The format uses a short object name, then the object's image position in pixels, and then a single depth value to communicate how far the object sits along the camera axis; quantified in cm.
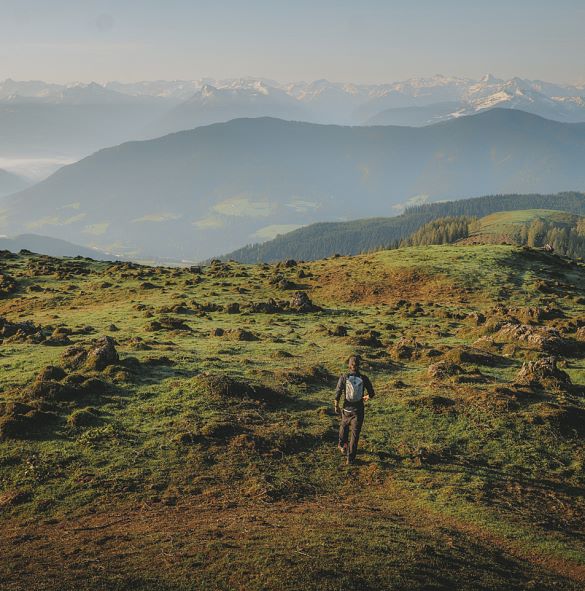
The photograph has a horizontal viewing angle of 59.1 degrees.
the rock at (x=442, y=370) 2955
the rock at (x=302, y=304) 5100
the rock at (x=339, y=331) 4100
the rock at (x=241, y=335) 3918
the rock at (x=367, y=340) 3769
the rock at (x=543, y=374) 2797
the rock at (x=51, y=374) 2572
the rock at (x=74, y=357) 2797
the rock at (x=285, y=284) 6326
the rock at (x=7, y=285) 5955
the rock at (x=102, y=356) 2761
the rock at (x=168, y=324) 4206
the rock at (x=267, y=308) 5069
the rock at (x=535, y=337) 3653
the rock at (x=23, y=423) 2047
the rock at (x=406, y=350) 3478
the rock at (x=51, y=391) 2362
